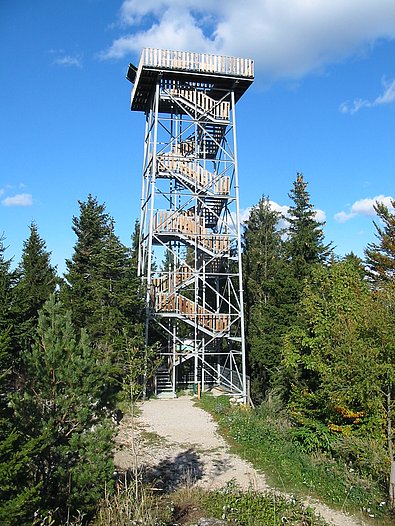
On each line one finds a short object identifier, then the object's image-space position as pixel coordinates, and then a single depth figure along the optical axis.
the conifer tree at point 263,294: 25.06
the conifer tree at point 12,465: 5.85
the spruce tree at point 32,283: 18.95
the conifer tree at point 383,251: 27.34
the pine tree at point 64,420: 7.32
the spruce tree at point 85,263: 21.62
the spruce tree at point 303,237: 25.30
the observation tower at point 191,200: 20.89
